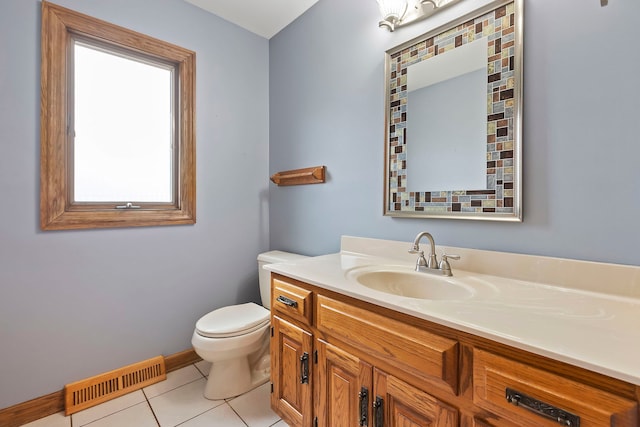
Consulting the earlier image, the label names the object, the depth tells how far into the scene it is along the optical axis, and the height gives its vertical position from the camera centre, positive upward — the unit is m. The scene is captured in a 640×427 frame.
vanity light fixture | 1.35 +0.97
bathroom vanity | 0.58 -0.36
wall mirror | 1.11 +0.40
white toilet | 1.52 -0.77
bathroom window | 1.48 +0.50
